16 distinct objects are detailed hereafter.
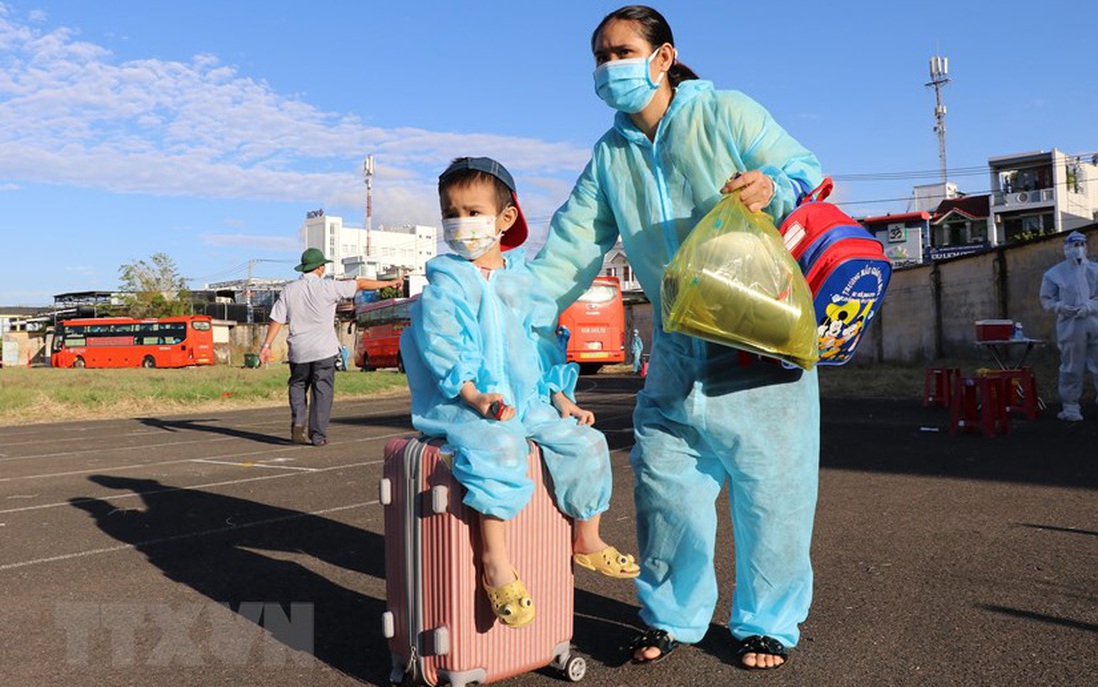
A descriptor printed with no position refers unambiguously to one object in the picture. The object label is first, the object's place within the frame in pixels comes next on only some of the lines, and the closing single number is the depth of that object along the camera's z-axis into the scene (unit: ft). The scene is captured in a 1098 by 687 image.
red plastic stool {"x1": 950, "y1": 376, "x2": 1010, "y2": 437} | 31.30
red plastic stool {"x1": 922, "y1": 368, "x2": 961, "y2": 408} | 43.86
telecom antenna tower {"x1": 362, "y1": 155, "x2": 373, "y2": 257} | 285.23
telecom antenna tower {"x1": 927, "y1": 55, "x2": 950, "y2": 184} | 232.73
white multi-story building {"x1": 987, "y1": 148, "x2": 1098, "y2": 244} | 197.57
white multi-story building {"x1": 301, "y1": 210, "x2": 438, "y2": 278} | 391.24
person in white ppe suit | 36.06
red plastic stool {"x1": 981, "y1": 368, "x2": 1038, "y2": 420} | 33.81
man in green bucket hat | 31.53
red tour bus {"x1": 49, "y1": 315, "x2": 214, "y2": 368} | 177.06
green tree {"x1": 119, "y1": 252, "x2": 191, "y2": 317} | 235.40
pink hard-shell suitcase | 8.76
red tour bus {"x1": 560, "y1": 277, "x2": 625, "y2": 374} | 97.96
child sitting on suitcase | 8.75
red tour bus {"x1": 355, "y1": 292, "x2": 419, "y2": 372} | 119.34
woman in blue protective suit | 9.73
